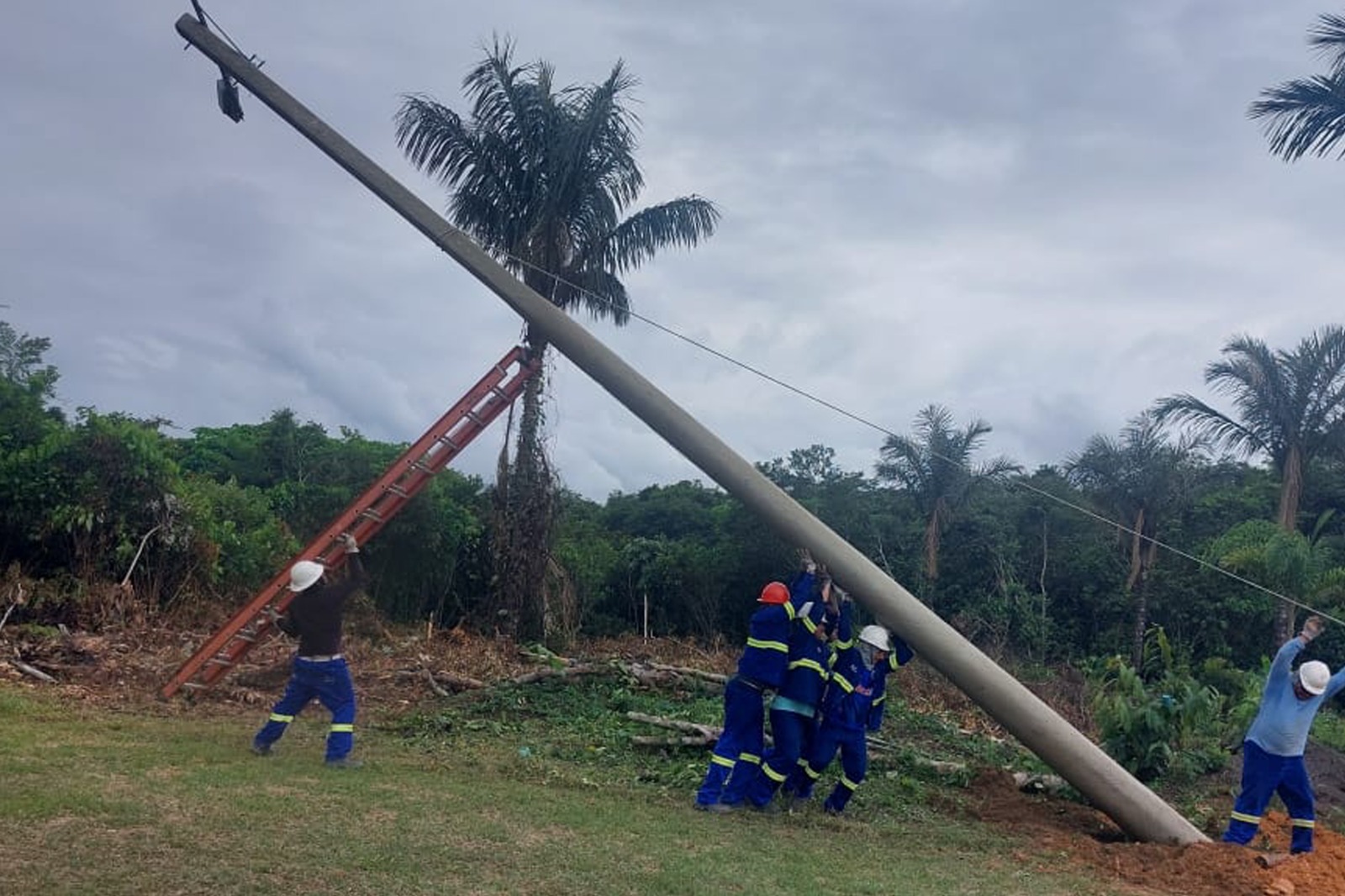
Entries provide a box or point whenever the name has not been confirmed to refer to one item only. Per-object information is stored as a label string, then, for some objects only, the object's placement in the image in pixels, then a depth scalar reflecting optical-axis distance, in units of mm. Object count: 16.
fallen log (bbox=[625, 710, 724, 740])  11695
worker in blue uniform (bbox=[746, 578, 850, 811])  9695
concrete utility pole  9617
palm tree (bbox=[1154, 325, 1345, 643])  22250
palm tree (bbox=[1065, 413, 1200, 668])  25297
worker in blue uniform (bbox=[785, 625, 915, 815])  9766
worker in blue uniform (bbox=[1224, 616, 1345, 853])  9125
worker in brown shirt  9695
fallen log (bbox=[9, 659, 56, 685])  12625
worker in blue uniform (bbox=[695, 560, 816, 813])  9547
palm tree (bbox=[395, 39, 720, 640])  18500
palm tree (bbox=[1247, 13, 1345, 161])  14281
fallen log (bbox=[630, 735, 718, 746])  11555
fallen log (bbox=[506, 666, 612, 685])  14016
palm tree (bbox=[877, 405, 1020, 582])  26328
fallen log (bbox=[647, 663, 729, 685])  15312
